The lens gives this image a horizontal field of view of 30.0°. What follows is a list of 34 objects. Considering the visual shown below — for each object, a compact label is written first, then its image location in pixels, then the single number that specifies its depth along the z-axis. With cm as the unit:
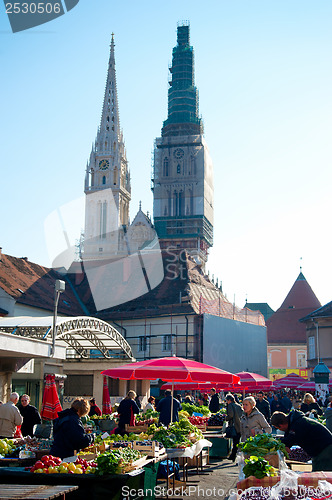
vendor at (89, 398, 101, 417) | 1881
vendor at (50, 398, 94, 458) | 840
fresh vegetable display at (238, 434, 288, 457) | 792
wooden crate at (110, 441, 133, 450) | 954
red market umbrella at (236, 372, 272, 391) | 2356
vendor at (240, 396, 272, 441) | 1091
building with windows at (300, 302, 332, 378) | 4909
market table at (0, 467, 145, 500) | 762
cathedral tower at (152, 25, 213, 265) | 8619
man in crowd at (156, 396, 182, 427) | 1483
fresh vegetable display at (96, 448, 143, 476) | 775
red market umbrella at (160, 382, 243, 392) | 2120
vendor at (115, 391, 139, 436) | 1463
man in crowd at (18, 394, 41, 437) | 1302
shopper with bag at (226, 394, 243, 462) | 1526
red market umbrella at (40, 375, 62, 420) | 1609
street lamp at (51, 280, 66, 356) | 2317
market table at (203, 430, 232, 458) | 1608
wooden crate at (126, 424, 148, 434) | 1402
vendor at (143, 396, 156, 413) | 1882
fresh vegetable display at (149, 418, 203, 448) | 1109
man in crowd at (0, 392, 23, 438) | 1166
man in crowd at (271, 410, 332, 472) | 792
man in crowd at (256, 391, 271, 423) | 2024
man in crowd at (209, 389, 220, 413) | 2390
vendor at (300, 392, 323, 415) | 1446
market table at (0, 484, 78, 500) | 598
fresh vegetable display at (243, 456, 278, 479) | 667
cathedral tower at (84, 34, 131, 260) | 8700
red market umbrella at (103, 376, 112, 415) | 2328
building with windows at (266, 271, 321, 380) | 7231
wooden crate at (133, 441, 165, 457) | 952
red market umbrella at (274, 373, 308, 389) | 3222
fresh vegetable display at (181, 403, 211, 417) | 1844
